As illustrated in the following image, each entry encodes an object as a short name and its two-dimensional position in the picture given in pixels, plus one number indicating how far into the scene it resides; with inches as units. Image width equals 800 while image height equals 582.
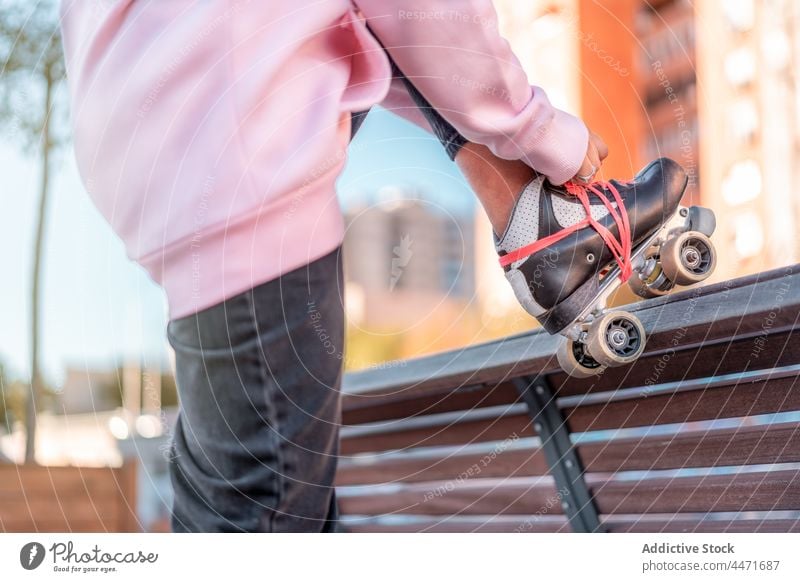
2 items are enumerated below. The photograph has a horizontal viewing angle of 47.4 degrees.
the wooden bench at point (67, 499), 86.4
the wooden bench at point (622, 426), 41.7
